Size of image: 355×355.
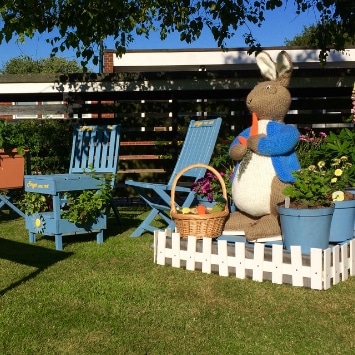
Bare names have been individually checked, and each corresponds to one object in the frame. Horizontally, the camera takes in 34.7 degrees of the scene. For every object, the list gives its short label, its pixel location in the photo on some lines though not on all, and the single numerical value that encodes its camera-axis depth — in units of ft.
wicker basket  14.94
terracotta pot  21.12
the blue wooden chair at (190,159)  17.81
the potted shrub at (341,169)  14.52
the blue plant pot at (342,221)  14.49
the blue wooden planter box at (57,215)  17.33
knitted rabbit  15.29
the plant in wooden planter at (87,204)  17.53
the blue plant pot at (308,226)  13.43
